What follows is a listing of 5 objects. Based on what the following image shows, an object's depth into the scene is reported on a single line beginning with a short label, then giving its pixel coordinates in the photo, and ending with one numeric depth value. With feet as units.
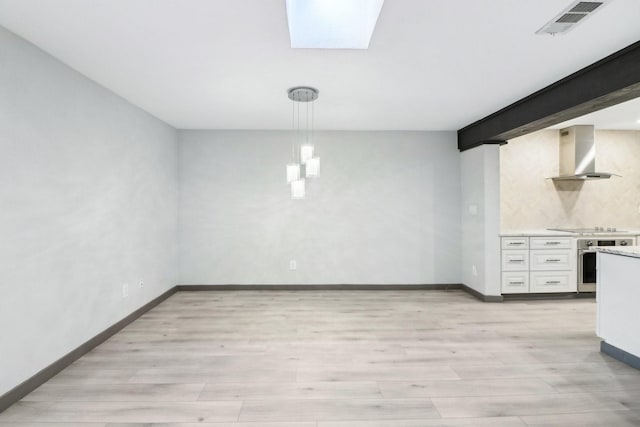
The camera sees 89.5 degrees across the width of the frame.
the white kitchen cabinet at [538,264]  14.43
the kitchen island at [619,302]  8.32
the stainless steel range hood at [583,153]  15.21
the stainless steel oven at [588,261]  14.33
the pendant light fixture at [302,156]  10.22
